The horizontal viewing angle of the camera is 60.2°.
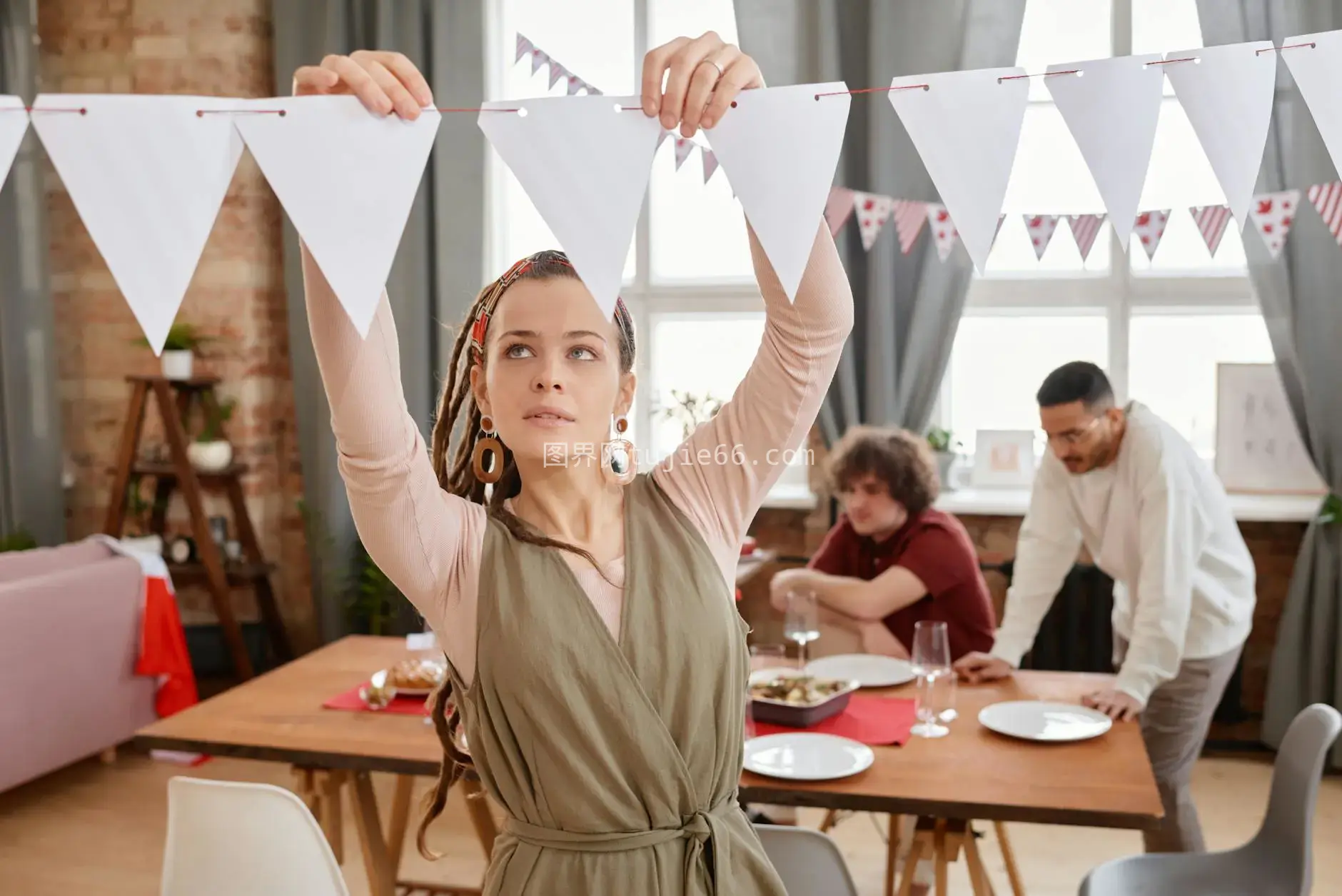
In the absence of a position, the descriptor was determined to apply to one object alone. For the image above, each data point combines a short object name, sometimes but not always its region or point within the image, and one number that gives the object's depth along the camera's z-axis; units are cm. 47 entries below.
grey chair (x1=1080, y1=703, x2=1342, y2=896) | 202
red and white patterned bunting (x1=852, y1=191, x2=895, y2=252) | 427
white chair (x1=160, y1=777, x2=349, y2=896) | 173
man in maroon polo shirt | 297
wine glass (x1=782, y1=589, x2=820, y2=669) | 245
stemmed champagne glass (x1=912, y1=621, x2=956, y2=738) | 220
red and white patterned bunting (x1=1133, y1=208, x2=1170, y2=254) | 359
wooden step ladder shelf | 452
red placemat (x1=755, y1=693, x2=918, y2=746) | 220
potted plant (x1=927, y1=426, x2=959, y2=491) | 444
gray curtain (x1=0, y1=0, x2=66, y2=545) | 478
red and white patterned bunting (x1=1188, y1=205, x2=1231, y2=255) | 365
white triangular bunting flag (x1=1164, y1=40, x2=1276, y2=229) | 114
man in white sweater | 259
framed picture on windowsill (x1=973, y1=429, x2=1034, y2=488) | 447
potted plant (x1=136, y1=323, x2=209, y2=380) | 461
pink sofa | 351
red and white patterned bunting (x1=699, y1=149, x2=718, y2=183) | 334
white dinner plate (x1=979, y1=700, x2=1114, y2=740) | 217
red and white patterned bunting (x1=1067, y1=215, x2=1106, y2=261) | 379
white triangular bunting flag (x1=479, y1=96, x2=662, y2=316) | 107
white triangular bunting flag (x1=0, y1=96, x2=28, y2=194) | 102
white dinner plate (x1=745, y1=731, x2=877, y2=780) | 198
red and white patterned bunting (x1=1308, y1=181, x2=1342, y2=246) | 361
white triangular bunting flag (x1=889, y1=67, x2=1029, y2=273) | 114
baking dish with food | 227
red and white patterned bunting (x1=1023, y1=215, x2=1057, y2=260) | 370
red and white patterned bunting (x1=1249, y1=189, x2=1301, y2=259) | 383
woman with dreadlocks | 106
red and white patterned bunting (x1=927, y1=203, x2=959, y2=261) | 407
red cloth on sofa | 400
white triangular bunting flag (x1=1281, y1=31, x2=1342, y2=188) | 114
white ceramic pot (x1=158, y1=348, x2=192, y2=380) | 460
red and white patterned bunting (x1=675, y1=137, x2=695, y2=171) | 301
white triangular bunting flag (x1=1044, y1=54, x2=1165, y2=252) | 114
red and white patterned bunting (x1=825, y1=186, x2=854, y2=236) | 430
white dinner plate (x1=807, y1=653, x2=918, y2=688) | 260
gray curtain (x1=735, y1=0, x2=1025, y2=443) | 429
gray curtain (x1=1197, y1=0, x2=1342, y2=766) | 395
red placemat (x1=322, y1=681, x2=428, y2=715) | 240
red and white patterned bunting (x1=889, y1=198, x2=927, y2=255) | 421
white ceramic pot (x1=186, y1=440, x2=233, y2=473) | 466
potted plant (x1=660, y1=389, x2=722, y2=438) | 469
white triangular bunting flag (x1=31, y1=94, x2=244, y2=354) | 100
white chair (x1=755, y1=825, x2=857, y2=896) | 191
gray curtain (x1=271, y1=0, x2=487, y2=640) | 465
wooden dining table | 188
